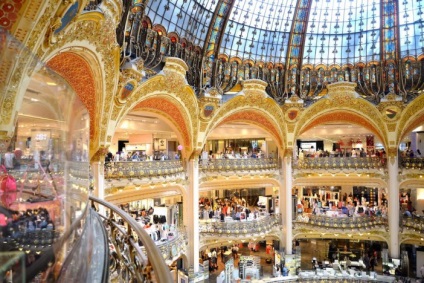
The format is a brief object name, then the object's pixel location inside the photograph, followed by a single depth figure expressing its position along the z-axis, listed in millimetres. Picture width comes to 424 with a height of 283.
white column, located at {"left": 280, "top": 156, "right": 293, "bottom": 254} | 26912
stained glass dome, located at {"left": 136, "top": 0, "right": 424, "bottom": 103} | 22547
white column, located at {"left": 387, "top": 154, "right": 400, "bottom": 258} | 25812
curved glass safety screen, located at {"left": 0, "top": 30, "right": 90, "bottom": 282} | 2686
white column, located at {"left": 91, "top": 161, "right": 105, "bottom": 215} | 15875
